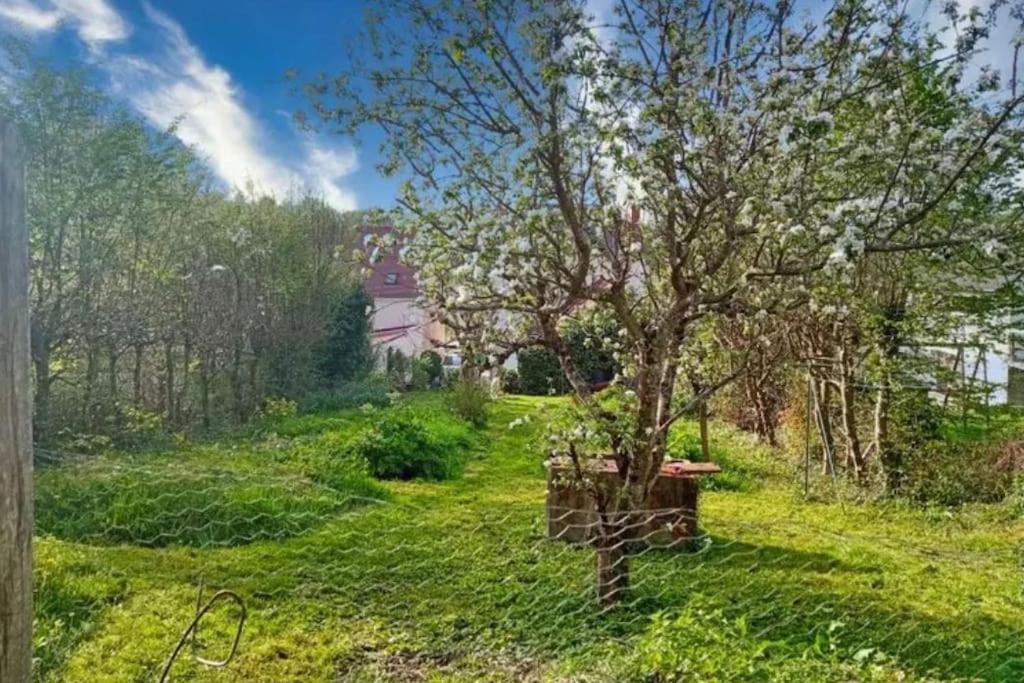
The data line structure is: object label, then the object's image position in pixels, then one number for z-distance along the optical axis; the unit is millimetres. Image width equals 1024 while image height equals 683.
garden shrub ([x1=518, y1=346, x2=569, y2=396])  14391
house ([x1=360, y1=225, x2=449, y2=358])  12406
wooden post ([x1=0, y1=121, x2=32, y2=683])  1017
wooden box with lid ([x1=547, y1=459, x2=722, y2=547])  4754
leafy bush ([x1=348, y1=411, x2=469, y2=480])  6809
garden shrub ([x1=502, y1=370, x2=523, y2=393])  14359
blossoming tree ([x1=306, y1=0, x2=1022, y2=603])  3094
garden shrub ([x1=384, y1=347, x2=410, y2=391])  13867
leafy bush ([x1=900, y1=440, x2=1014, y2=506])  6195
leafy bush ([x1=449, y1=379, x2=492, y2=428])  9953
